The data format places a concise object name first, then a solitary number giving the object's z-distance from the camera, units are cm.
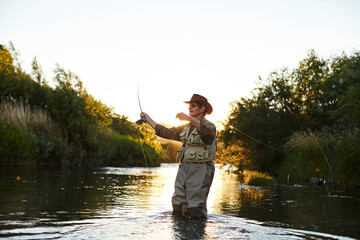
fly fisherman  600
